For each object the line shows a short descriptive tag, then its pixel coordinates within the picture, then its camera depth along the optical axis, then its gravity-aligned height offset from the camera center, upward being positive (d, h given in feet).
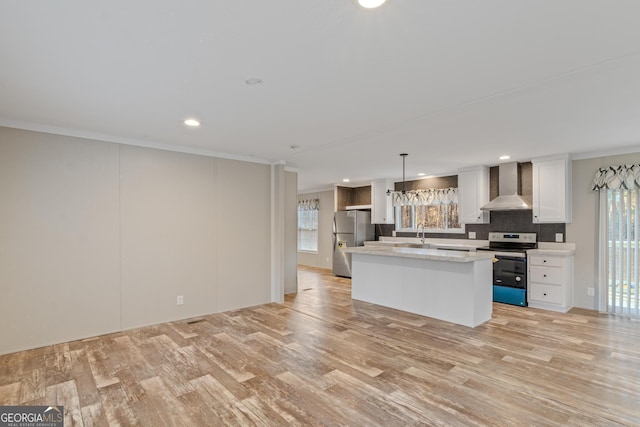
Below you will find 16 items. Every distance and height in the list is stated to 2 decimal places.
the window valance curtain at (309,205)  31.32 +0.66
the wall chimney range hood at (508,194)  17.80 +0.90
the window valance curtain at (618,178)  14.62 +1.48
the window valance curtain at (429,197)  21.88 +0.96
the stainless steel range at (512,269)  17.03 -3.09
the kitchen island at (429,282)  13.83 -3.35
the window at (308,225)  31.65 -1.30
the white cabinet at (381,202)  25.43 +0.68
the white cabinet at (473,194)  19.71 +1.05
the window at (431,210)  22.08 +0.07
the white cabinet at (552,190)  16.34 +1.05
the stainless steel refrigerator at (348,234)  26.07 -1.81
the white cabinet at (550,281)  15.92 -3.50
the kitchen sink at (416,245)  22.09 -2.37
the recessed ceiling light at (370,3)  5.15 +3.29
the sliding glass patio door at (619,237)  14.76 -1.27
